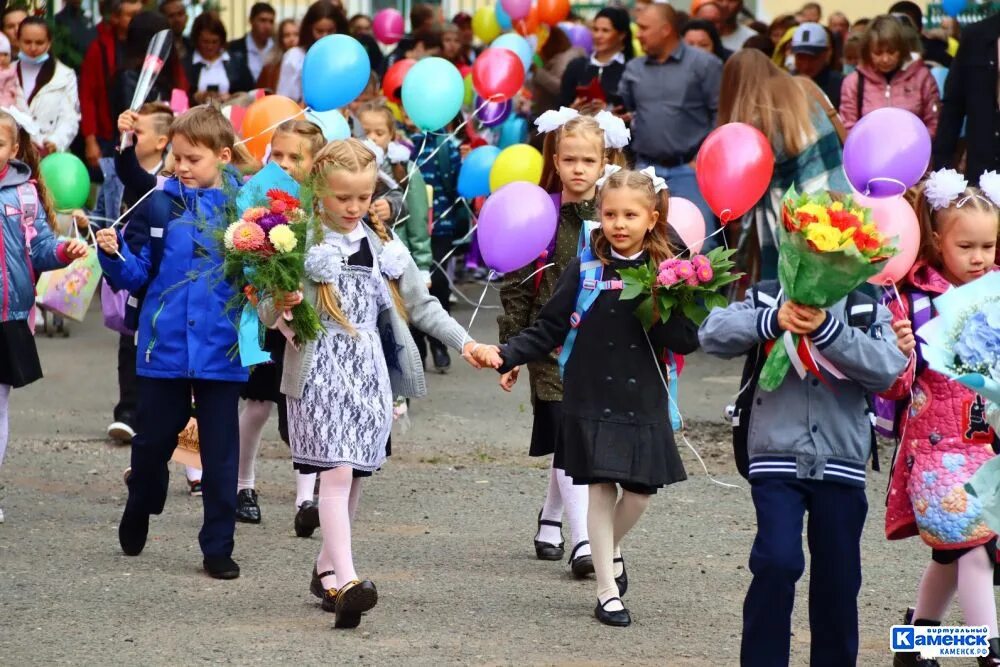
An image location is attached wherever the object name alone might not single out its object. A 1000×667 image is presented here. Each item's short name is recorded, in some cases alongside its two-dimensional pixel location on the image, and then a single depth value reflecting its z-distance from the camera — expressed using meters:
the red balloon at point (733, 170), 13.48
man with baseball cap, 23.66
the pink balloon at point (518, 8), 27.55
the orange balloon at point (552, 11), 27.34
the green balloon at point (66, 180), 16.41
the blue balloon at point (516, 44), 23.59
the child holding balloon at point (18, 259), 13.70
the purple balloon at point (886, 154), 12.52
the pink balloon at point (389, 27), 32.19
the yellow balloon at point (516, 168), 16.16
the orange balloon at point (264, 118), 15.55
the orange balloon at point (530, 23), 27.64
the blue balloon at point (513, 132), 24.98
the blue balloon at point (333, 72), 15.41
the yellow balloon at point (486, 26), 31.00
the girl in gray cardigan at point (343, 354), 11.23
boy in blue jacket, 12.39
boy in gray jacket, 9.37
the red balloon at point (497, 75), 19.73
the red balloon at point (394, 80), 23.36
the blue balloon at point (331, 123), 16.20
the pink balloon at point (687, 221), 13.23
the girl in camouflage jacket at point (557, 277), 12.83
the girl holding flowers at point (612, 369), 11.34
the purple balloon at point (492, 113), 20.94
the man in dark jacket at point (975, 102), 19.39
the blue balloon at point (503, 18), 28.42
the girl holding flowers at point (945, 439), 10.18
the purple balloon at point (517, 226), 12.65
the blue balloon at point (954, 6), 26.59
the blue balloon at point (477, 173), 19.69
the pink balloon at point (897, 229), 10.76
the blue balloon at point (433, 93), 17.30
